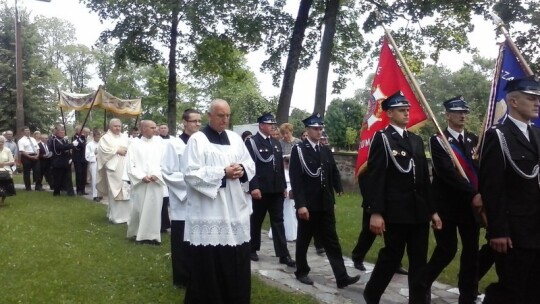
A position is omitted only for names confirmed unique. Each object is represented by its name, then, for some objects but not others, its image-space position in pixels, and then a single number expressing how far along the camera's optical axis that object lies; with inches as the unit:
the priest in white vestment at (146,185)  332.2
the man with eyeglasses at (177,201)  230.8
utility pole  864.9
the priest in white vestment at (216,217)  179.3
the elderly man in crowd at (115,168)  419.5
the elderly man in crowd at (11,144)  711.1
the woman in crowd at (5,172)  484.7
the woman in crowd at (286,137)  347.3
